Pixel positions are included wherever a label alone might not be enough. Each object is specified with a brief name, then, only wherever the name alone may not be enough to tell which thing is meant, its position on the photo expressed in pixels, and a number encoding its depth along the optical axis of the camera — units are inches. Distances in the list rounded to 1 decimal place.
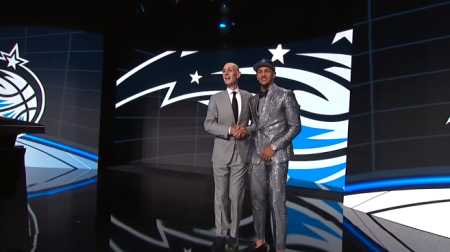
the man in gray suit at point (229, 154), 87.7
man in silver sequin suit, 82.1
